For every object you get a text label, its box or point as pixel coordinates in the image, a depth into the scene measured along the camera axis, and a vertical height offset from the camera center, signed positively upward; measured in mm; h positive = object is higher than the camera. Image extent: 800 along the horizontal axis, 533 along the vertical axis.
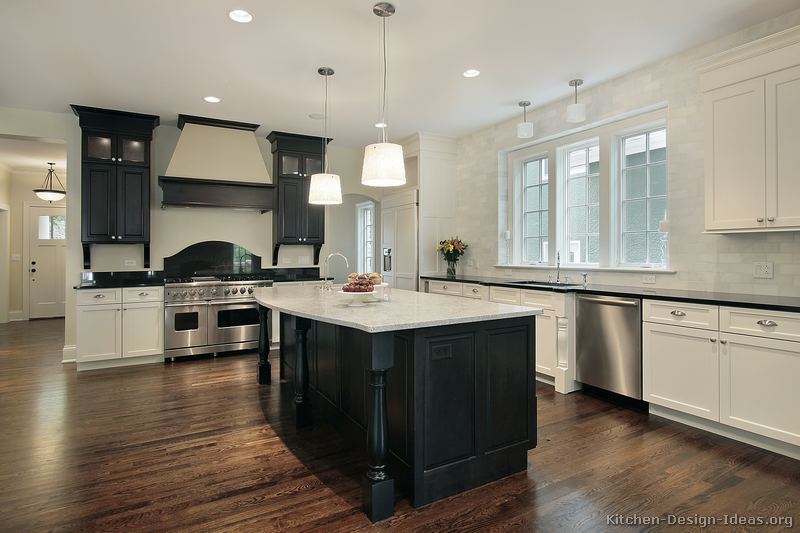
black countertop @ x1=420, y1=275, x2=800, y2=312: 2748 -221
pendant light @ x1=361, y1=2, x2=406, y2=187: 2816 +635
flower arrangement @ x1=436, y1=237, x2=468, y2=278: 6088 +216
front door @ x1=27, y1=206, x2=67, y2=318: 9023 +111
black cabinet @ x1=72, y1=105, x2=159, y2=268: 5105 +1050
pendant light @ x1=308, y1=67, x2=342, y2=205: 3734 +643
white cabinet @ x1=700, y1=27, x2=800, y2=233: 2848 +878
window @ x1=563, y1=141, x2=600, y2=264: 4742 +668
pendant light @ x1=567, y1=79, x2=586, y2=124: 4312 +1495
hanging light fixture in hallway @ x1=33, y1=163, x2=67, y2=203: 7578 +1250
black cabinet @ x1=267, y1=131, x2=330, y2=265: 6145 +1082
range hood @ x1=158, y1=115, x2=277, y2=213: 5414 +1220
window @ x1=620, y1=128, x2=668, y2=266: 4086 +635
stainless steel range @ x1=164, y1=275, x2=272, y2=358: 5363 -599
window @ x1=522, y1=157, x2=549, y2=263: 5379 +685
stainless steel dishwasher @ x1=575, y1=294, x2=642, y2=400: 3543 -653
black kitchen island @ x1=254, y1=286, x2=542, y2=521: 2184 -685
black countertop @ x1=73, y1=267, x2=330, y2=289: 5203 -158
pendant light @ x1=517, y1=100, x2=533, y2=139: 4836 +1480
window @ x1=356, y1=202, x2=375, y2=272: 9109 +648
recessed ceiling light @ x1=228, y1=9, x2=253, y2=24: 3104 +1765
